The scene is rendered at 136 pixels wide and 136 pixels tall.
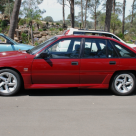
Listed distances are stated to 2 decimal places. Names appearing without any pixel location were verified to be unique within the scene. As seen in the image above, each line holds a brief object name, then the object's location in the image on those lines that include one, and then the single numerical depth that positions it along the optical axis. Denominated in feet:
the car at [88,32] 29.61
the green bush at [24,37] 71.33
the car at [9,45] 29.14
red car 16.39
